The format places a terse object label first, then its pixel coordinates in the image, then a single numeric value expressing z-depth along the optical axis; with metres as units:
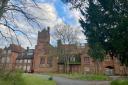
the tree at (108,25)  7.59
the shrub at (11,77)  7.51
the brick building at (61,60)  27.55
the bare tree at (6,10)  6.84
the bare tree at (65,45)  27.14
